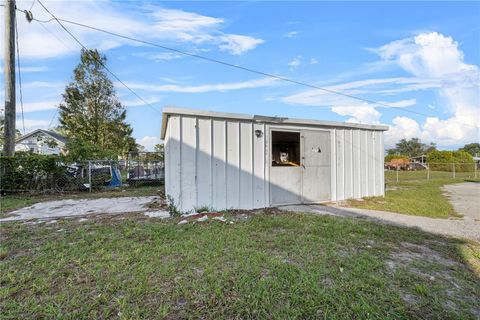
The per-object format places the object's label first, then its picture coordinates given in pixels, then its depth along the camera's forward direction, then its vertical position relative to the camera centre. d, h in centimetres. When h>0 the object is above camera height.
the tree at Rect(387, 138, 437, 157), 5319 +334
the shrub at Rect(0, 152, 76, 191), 834 -24
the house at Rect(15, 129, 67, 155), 2225 +241
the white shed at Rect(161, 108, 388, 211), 518 +8
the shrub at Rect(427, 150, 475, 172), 2782 +68
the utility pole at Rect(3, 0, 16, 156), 855 +310
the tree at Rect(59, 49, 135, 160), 1775 +445
